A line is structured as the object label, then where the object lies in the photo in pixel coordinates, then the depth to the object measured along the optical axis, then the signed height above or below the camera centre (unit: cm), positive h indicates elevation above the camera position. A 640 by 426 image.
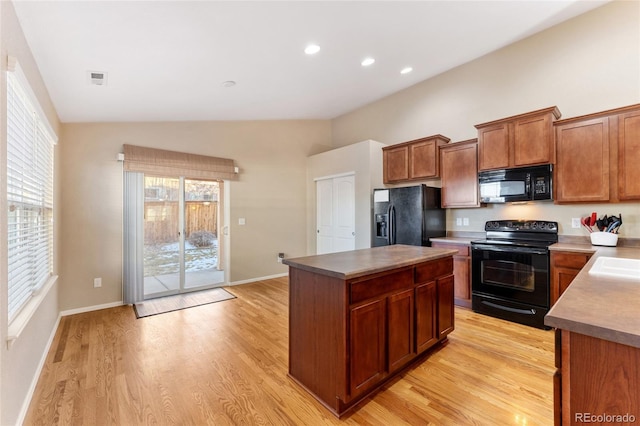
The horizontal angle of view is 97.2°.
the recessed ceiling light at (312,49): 294 +174
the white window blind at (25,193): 176 +17
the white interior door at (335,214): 506 -2
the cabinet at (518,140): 319 +86
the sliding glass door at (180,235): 429 -33
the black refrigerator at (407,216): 399 -5
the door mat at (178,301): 374 -127
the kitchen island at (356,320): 177 -75
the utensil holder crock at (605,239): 288 -29
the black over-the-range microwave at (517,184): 325 +33
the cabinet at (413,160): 425 +84
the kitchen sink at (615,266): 147 -34
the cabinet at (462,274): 367 -82
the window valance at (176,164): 398 +78
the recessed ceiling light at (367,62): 357 +194
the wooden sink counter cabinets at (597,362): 80 -45
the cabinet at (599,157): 278 +57
